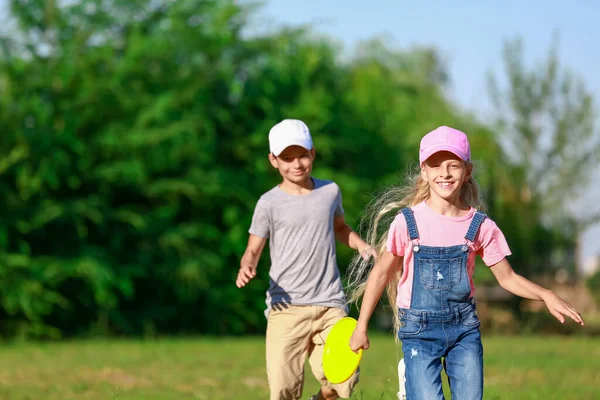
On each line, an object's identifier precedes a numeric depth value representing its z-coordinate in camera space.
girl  7.63
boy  10.17
